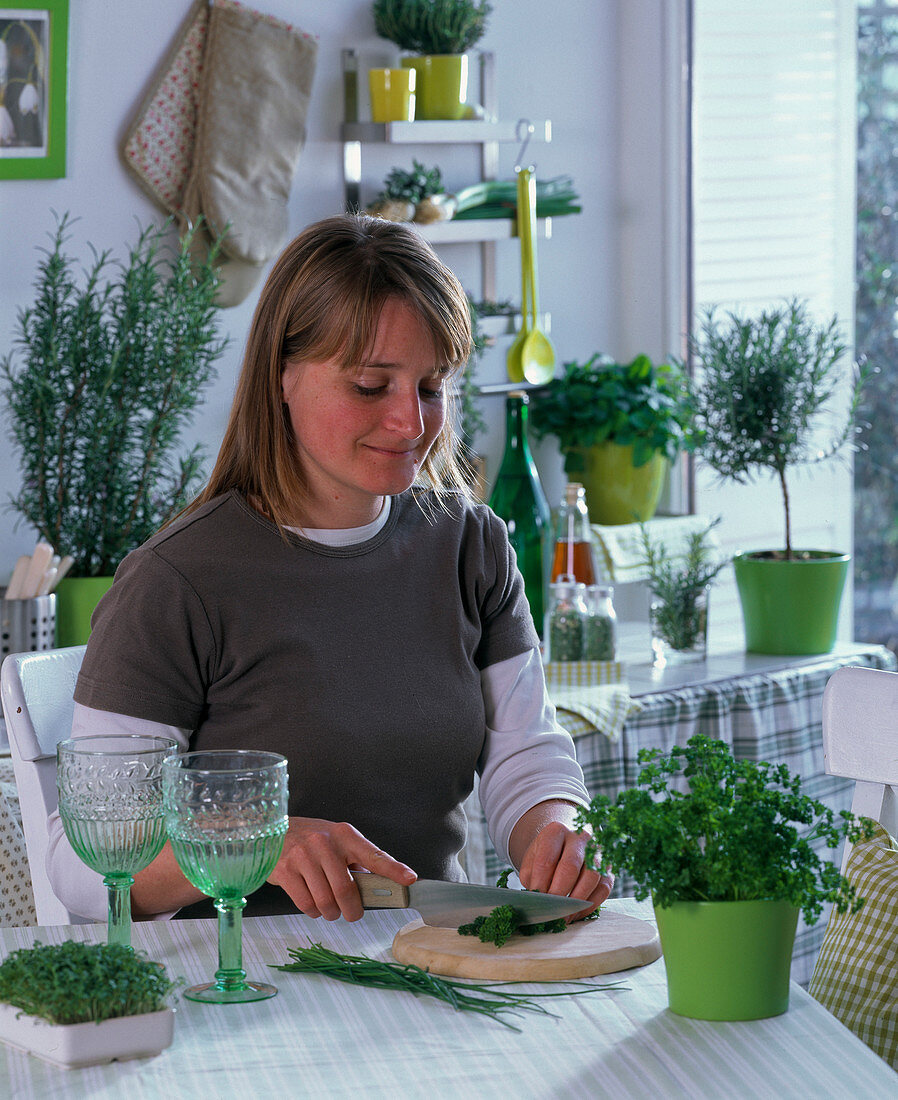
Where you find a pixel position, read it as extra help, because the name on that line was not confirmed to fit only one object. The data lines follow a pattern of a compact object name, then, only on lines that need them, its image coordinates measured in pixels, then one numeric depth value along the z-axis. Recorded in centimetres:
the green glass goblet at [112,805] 185
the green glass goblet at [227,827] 177
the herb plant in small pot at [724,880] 172
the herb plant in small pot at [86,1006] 164
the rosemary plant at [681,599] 465
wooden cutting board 190
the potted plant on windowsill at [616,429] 522
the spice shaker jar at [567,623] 429
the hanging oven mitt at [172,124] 441
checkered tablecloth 405
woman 245
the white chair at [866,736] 239
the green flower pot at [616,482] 526
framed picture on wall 416
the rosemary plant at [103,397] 393
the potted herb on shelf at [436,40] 480
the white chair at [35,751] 260
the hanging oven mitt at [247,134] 444
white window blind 562
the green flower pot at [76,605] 395
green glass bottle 459
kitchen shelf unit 479
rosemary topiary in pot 466
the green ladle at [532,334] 514
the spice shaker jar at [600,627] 429
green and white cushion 226
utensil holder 376
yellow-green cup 475
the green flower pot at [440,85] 483
